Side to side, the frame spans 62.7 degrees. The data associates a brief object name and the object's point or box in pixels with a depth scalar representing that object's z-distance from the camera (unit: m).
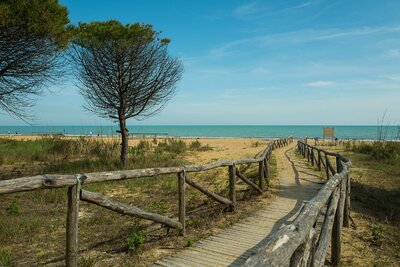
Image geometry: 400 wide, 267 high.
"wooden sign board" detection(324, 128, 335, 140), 38.31
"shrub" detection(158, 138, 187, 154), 23.70
